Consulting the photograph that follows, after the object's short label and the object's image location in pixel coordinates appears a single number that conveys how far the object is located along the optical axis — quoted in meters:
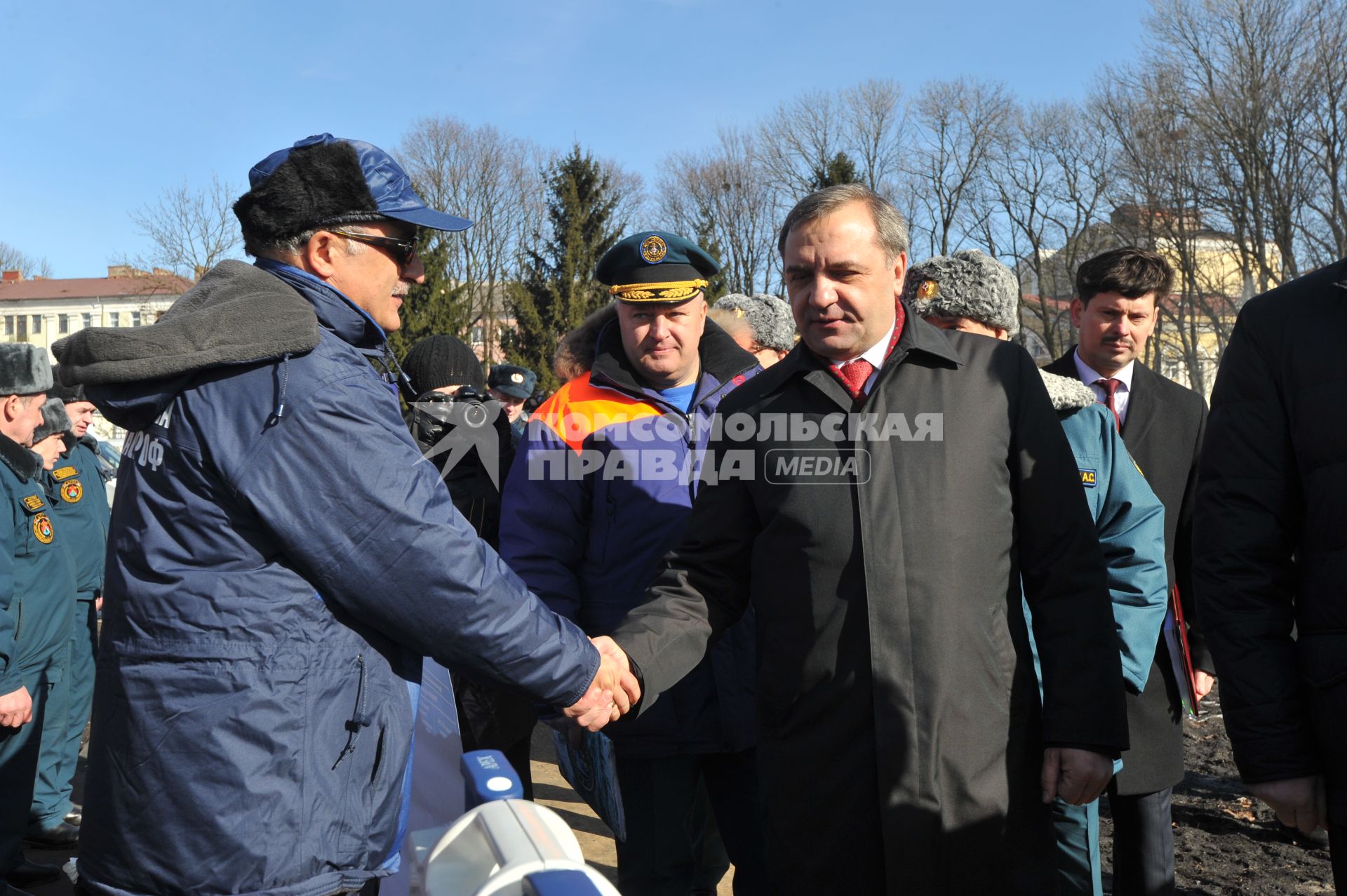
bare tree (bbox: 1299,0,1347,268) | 25.16
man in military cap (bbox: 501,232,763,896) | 3.12
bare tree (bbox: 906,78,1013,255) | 39.41
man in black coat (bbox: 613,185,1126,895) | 2.30
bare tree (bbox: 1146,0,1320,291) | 26.34
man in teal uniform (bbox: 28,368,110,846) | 5.42
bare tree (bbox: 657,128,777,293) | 40.34
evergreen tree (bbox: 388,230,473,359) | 34.75
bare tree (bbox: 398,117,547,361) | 39.41
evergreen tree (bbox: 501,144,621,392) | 36.78
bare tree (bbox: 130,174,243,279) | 28.90
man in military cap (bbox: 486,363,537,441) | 7.53
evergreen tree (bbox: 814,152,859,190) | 35.47
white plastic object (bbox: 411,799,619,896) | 1.48
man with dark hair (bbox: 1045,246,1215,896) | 3.20
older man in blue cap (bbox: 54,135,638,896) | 1.90
